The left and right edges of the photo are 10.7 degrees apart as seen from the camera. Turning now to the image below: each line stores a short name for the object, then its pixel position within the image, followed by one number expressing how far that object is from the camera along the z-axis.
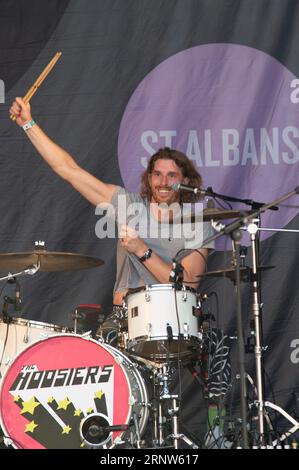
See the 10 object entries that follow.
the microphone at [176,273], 7.41
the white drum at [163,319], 7.71
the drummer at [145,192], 9.02
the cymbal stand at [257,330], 7.26
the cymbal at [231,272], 7.99
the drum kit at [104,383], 7.57
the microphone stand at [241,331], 6.45
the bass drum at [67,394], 7.60
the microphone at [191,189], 7.24
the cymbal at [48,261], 8.27
